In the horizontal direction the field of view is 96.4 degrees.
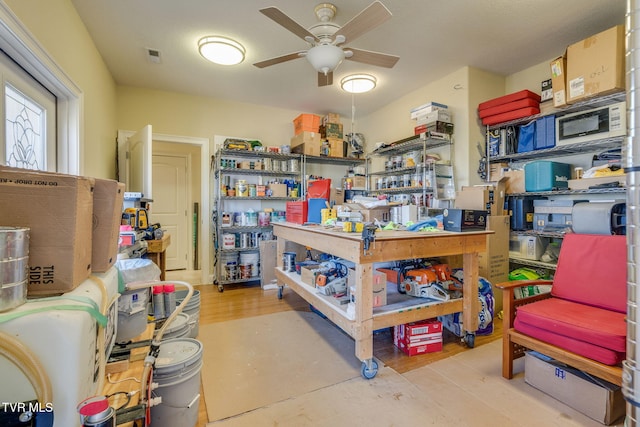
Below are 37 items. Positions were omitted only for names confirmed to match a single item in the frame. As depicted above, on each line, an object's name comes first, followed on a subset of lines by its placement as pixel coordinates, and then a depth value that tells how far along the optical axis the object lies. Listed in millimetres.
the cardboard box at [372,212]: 2508
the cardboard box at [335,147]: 4527
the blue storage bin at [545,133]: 2824
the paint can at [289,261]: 3166
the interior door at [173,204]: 5145
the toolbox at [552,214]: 2791
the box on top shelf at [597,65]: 2227
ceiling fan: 1908
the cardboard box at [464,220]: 2129
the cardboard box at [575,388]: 1417
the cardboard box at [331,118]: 4547
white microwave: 2396
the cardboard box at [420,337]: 2117
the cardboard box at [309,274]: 2574
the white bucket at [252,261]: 4086
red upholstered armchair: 1398
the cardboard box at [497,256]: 2832
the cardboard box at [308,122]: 4258
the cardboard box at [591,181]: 2278
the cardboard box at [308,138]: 4230
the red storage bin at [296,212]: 2947
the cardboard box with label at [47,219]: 715
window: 1732
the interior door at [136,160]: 3047
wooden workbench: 1792
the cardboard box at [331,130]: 4539
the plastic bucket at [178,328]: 1588
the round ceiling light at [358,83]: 3301
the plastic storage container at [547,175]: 2771
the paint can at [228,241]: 4004
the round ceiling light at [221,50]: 2699
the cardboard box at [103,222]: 924
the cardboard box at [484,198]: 2859
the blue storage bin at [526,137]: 3004
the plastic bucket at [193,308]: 2164
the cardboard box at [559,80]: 2584
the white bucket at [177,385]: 1168
